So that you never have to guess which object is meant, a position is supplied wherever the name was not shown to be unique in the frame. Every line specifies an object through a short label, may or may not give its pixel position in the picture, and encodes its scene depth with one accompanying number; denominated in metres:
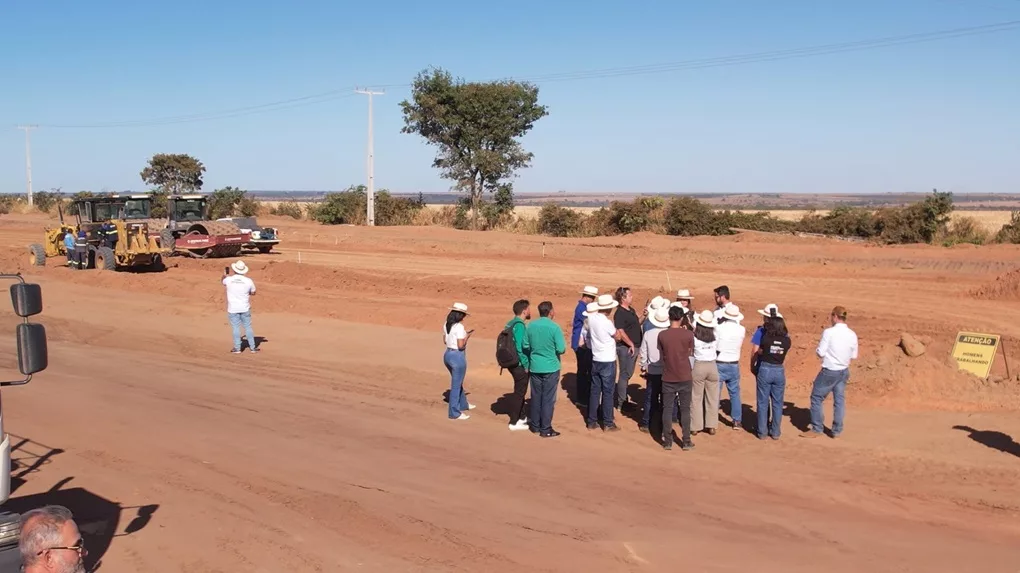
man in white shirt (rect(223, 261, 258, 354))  16.36
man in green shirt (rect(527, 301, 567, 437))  10.84
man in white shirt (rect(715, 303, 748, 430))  11.55
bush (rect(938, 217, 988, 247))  35.19
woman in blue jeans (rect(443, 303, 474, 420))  11.59
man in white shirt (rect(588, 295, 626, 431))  11.16
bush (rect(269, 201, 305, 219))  64.20
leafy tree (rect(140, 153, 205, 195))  70.69
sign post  14.22
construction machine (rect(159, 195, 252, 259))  33.50
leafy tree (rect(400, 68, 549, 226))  50.69
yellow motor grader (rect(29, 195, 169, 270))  28.64
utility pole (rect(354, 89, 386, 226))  49.53
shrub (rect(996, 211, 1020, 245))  34.64
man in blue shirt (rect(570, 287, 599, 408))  12.40
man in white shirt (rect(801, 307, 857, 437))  11.12
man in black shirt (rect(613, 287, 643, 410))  12.04
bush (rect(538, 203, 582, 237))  46.44
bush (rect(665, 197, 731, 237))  42.78
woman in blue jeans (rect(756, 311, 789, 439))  11.12
